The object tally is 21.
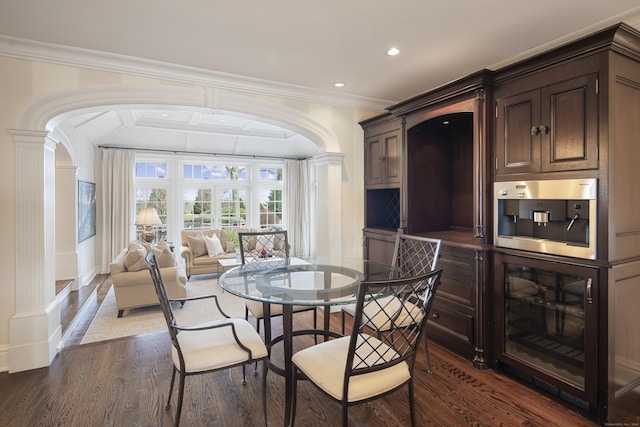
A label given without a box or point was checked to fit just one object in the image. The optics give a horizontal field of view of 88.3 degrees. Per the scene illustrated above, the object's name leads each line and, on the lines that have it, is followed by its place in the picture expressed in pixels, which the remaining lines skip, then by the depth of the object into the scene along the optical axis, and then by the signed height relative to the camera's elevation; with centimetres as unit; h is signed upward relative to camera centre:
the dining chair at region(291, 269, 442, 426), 158 -83
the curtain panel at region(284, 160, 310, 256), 818 +11
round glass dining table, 202 -53
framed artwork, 529 +3
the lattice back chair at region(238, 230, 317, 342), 285 -85
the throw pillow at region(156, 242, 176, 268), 417 -59
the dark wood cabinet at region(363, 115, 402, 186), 363 +69
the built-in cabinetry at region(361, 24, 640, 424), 202 -24
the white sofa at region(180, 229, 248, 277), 600 -83
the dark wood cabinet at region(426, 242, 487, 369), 272 -83
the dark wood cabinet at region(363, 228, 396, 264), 373 -41
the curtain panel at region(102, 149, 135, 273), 639 +20
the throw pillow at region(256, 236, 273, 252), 658 -70
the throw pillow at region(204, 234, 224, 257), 618 -67
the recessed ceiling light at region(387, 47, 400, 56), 270 +132
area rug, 355 -129
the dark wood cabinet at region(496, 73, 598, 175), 208 +57
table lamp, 603 -16
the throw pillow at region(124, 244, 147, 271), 403 -60
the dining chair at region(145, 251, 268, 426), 193 -85
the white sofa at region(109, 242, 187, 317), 396 -82
